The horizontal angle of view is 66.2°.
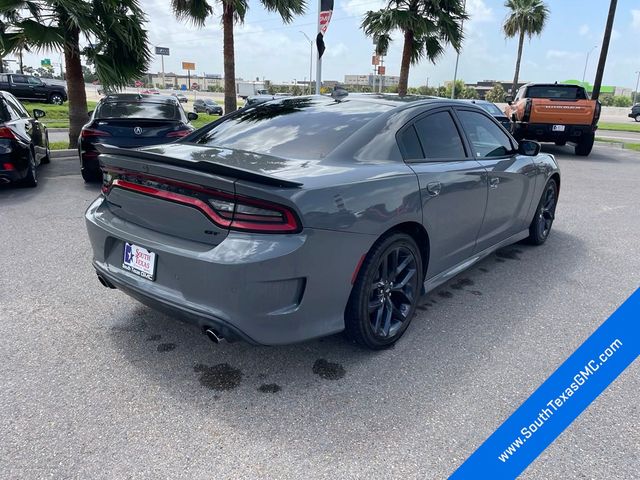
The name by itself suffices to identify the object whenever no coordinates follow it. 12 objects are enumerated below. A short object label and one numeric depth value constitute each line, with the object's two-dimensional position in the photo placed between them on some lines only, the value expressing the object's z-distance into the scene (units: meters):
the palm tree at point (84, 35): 8.97
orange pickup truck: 12.66
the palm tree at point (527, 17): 39.28
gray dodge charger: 2.34
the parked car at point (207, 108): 35.41
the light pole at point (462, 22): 16.41
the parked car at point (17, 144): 6.59
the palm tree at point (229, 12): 13.52
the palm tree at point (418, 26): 15.91
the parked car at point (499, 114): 13.69
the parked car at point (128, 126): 7.39
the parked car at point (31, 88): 26.06
